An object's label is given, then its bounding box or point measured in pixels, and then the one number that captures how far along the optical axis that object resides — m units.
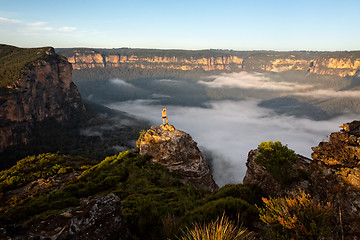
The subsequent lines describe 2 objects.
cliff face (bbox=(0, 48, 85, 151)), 85.50
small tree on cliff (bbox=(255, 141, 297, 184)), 10.41
